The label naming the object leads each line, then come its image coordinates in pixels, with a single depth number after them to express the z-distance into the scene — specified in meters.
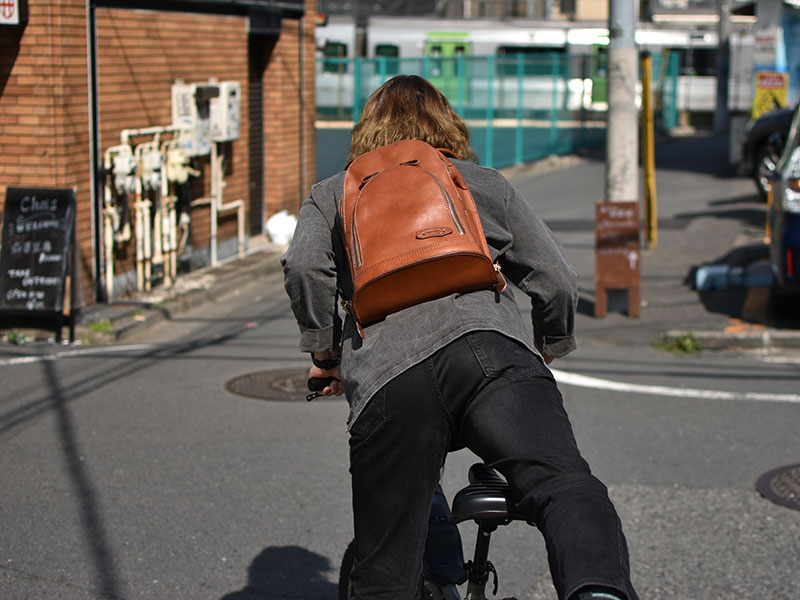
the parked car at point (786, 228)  8.94
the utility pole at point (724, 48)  28.44
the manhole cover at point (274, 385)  7.32
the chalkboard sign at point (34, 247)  9.04
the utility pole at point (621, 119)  10.56
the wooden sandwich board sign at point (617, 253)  9.98
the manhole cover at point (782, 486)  5.30
